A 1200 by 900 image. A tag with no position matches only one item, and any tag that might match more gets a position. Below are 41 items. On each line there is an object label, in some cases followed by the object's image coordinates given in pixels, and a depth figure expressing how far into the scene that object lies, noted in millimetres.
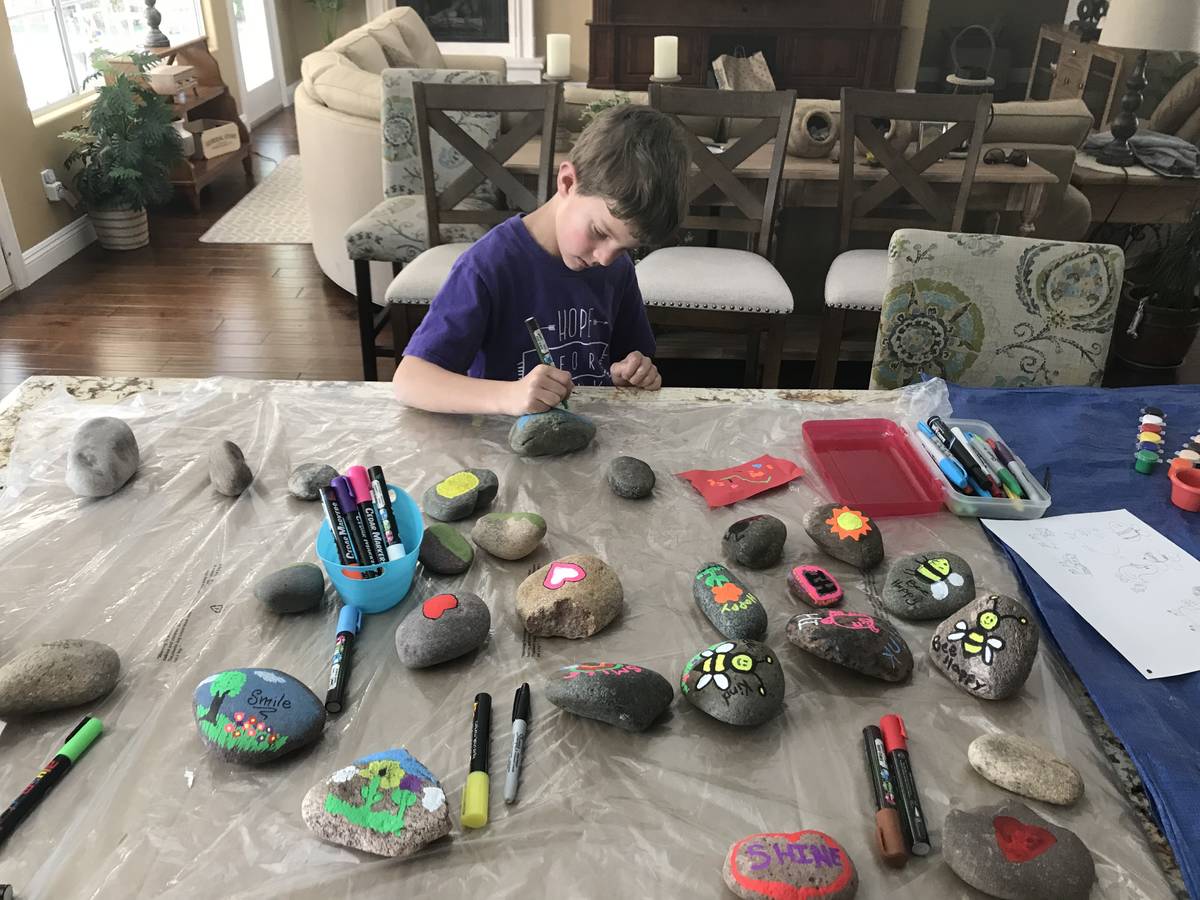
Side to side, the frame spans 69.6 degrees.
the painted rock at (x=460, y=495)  991
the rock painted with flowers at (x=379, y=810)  638
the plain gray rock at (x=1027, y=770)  694
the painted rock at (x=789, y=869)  605
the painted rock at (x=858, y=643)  792
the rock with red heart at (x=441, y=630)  790
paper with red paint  1054
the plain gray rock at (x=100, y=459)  995
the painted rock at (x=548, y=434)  1108
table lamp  2820
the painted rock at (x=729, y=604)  834
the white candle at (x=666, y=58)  3238
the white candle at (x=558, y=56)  3406
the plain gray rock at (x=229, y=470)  1014
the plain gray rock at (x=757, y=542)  940
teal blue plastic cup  834
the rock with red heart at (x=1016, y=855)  616
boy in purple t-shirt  1093
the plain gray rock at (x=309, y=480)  1014
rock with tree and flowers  695
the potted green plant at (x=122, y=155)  3650
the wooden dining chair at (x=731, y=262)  2355
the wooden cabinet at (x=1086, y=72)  4363
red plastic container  1053
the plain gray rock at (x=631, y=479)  1038
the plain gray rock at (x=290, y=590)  847
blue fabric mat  716
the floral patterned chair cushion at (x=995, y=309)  1458
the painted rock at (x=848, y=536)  943
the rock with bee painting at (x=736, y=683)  736
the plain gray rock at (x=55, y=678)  726
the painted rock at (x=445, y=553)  915
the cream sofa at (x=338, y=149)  3000
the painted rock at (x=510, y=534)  935
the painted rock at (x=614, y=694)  732
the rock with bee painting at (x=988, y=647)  784
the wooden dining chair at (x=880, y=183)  2395
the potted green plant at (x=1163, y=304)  2793
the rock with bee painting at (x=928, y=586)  877
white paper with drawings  858
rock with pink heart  839
